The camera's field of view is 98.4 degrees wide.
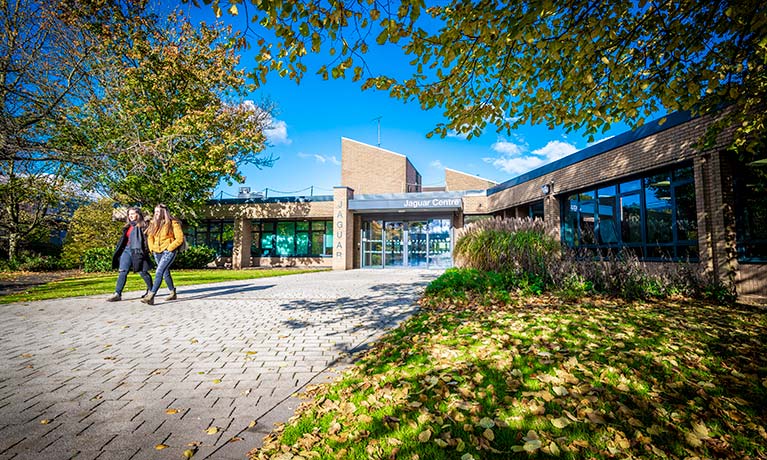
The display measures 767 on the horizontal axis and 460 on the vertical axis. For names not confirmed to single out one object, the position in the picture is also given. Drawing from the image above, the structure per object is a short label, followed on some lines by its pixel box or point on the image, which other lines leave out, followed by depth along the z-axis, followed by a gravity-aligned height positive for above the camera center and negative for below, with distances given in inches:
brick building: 296.5 +59.9
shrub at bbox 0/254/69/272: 650.2 -28.5
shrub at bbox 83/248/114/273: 663.1 -23.5
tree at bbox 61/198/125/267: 718.5 +40.9
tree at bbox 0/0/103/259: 289.0 +173.7
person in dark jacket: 268.8 -1.7
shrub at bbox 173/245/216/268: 770.5 -21.6
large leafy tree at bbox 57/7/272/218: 577.9 +302.2
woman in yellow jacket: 264.7 +7.9
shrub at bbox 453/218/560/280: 324.5 -1.0
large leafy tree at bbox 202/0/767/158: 128.9 +88.7
